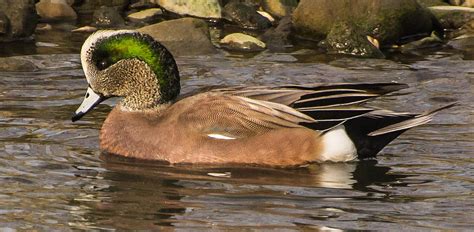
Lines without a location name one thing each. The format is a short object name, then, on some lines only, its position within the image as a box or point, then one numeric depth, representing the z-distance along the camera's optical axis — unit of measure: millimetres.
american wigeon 7531
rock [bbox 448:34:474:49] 11117
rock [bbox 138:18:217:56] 10836
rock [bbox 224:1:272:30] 11820
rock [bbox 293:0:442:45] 11281
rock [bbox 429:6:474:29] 11688
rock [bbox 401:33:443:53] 11141
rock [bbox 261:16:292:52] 11227
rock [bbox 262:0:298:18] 12047
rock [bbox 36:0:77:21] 11914
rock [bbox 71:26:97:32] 11562
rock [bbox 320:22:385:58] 10789
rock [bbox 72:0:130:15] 12266
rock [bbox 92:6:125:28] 11703
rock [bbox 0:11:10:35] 10914
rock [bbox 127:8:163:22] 11961
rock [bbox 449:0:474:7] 12077
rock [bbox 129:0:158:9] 12328
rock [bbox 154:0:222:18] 11969
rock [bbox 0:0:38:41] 11062
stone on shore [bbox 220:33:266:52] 11070
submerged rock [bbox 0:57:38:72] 9945
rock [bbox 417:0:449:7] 12077
